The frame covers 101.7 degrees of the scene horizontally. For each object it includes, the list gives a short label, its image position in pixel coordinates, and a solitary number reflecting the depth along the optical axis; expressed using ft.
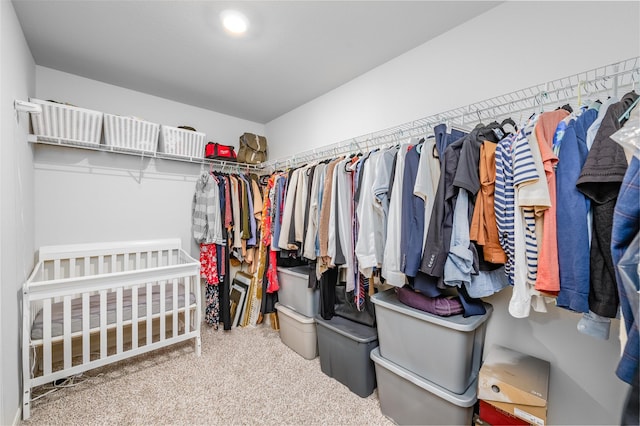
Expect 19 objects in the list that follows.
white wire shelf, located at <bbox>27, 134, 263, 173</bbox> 6.31
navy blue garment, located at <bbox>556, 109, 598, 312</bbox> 2.75
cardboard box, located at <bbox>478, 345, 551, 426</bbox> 3.53
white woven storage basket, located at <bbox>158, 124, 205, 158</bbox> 7.97
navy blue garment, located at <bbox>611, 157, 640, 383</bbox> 1.91
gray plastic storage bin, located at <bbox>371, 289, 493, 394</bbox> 4.12
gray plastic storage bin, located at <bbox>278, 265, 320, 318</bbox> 6.90
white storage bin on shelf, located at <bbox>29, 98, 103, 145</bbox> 6.07
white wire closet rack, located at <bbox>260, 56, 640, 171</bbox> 3.83
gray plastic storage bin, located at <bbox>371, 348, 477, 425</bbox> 4.15
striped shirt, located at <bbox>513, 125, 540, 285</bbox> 3.07
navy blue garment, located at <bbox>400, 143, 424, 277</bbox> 4.11
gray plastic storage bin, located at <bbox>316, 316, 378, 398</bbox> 5.49
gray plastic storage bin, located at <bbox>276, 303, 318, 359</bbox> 6.84
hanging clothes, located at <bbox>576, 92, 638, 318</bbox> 2.56
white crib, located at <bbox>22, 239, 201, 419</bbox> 5.09
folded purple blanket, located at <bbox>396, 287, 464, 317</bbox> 4.29
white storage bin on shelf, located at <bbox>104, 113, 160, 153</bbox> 7.05
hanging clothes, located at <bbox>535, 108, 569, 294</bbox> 2.90
